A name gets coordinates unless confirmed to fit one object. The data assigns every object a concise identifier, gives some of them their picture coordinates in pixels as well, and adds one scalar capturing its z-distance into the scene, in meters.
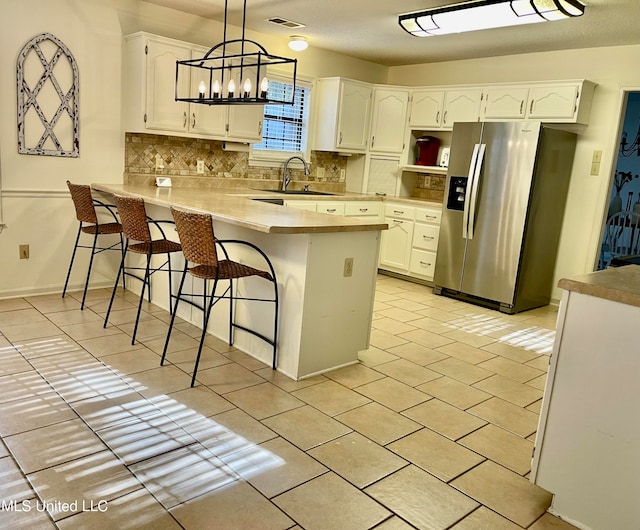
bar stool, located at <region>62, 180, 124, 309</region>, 3.83
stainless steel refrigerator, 4.56
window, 5.52
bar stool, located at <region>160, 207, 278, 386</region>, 2.77
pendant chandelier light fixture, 3.47
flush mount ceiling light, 4.87
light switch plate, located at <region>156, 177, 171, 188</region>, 4.65
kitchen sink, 5.39
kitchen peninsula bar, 2.91
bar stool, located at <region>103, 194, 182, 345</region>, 3.33
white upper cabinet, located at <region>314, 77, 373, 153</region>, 5.69
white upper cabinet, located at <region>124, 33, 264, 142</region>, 4.25
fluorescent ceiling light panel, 3.39
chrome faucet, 5.63
